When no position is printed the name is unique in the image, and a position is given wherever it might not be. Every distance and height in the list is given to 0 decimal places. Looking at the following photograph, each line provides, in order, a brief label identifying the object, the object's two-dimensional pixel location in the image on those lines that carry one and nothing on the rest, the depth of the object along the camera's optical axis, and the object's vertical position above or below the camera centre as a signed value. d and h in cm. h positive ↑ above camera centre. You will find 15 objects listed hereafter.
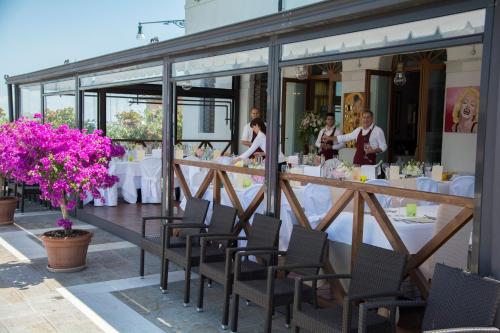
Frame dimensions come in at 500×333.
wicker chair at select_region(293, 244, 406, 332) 333 -104
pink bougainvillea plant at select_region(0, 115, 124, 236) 568 -46
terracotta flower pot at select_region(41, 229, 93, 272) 591 -141
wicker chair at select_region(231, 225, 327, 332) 394 -113
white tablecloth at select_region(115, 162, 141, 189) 1035 -97
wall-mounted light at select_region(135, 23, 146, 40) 1577 +227
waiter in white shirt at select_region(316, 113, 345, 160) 977 -35
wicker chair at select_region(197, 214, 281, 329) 443 -116
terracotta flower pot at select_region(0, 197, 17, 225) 846 -142
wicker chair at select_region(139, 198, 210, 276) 557 -104
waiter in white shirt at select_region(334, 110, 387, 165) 816 -28
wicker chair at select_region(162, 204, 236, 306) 494 -118
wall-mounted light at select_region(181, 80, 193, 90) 1119 +65
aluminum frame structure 331 +59
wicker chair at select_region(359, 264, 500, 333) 304 -99
